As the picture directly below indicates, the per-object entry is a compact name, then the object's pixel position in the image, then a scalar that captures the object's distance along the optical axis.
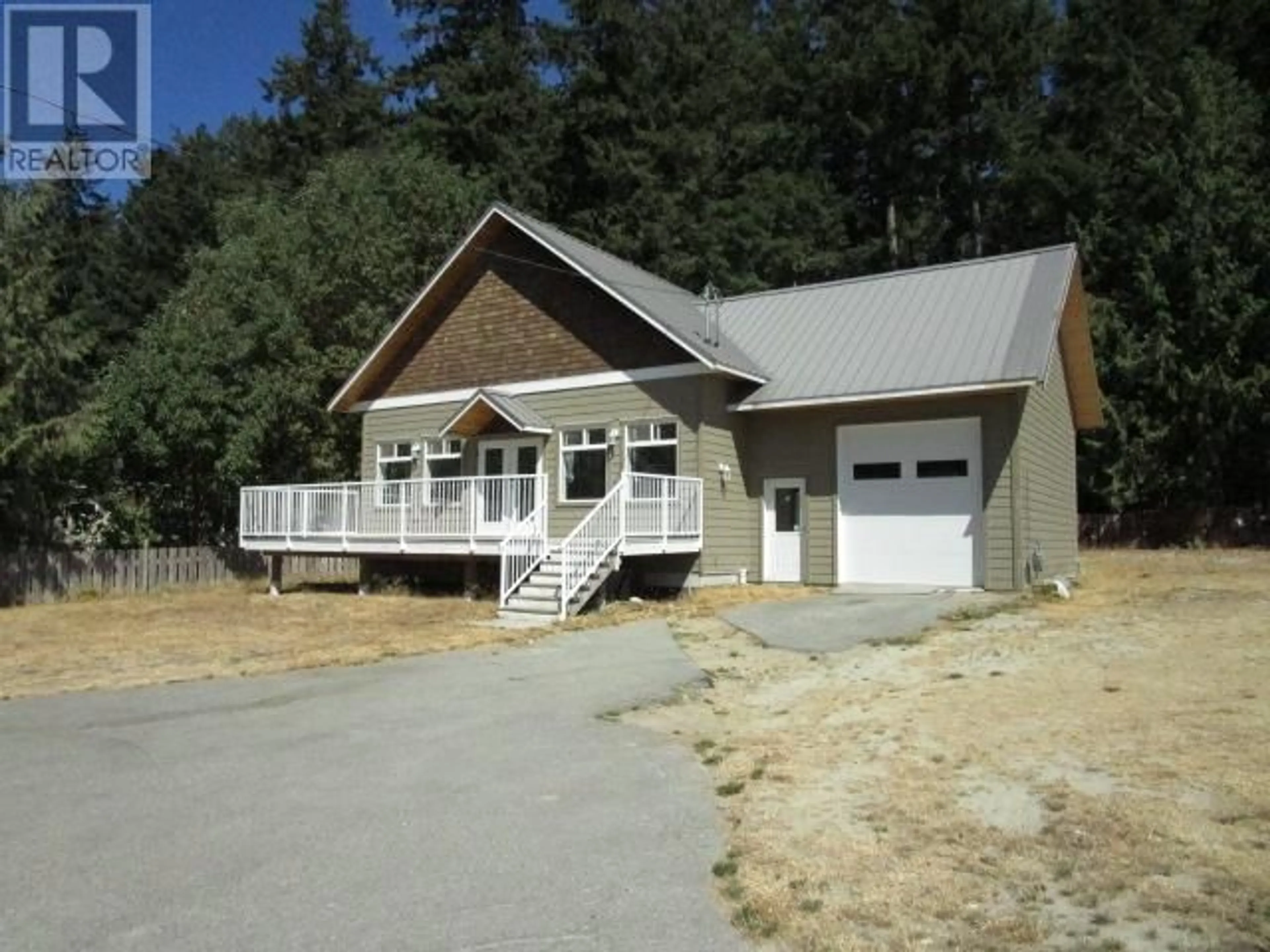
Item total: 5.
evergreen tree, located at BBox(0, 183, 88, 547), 21.64
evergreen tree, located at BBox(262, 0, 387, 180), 47.25
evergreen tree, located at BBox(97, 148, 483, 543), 25.95
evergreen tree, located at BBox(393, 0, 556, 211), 39.88
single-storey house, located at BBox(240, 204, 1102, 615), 17.88
